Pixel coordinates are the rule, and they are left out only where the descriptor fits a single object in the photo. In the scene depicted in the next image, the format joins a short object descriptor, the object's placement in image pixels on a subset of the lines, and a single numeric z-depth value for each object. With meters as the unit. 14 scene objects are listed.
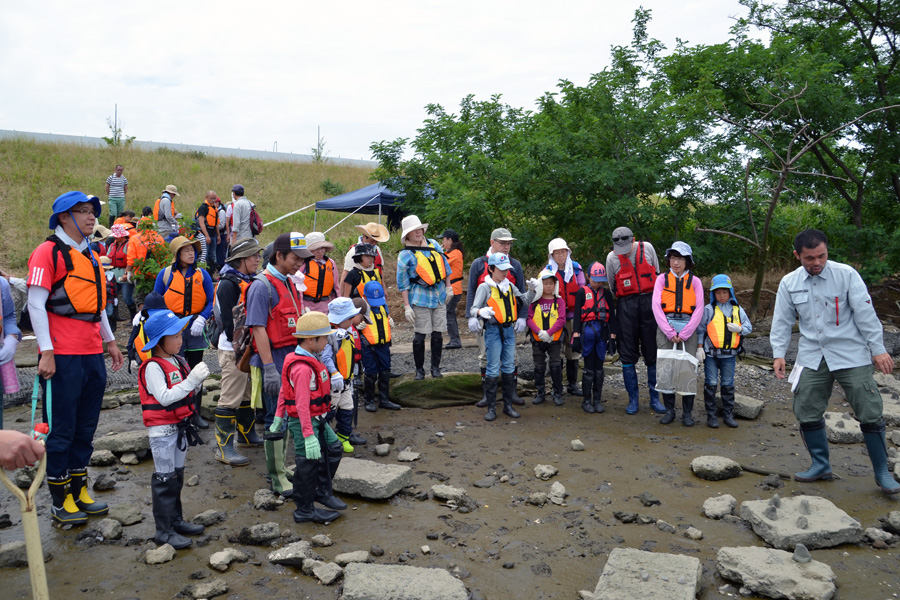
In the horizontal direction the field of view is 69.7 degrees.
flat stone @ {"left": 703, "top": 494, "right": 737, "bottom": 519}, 4.94
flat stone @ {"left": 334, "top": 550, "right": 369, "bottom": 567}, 4.23
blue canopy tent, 17.42
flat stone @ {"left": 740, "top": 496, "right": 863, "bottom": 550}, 4.41
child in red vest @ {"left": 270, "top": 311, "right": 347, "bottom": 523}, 4.73
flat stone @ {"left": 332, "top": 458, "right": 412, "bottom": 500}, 5.25
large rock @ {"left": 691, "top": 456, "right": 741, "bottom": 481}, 5.68
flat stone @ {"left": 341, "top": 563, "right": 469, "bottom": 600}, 3.73
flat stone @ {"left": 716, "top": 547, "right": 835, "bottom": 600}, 3.77
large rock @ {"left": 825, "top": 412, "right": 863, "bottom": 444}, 6.59
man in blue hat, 4.55
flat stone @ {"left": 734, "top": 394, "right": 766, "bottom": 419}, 7.49
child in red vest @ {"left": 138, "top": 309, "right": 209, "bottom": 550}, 4.44
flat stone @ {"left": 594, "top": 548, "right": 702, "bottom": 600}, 3.71
